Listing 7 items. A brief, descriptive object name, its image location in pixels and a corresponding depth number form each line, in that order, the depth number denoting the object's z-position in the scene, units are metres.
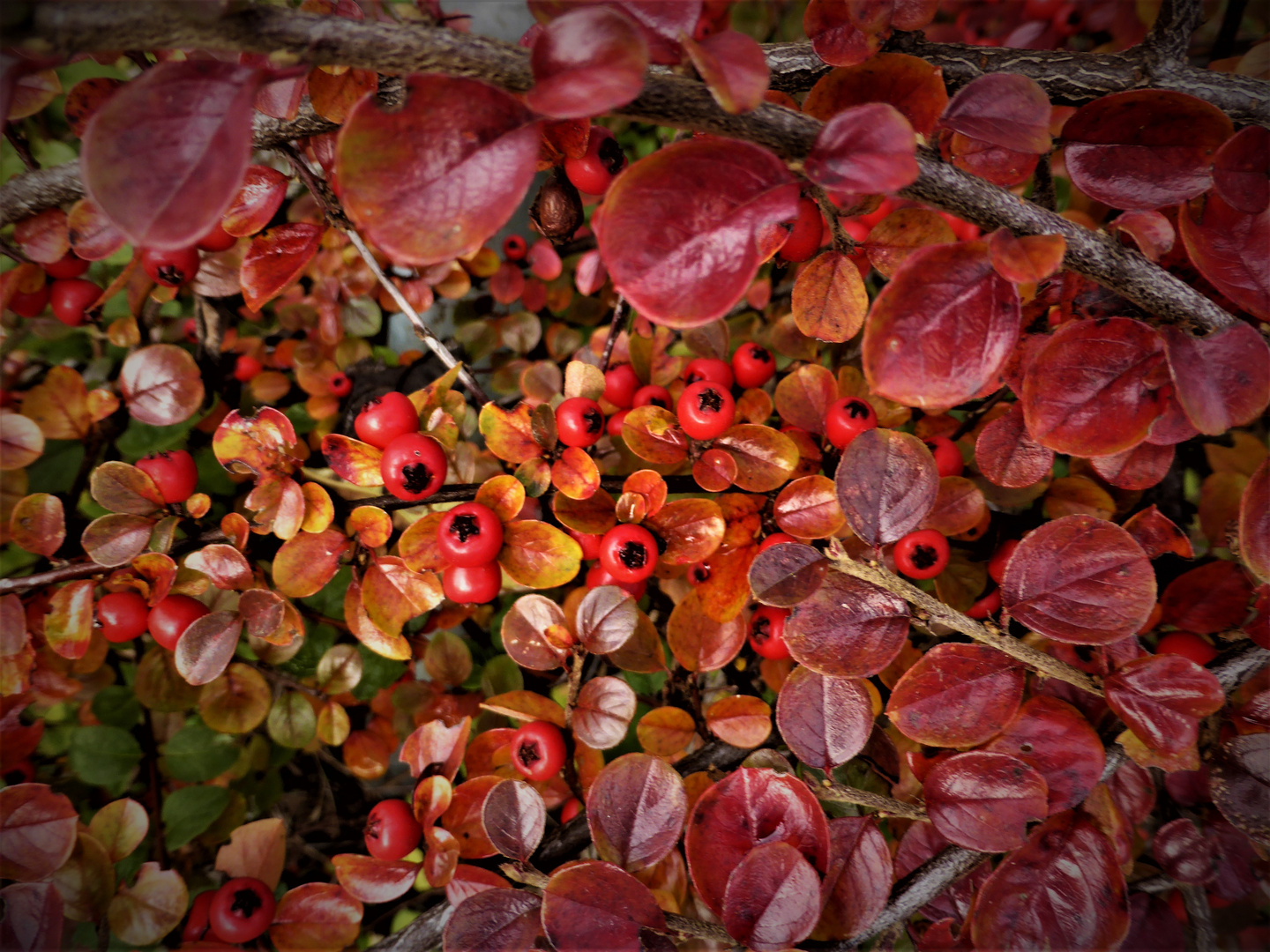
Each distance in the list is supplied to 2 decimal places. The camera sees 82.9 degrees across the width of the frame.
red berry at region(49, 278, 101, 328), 0.12
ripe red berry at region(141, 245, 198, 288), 0.11
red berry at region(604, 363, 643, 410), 0.11
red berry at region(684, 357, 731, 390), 0.11
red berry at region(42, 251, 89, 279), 0.12
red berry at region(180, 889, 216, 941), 0.10
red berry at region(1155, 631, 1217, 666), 0.09
